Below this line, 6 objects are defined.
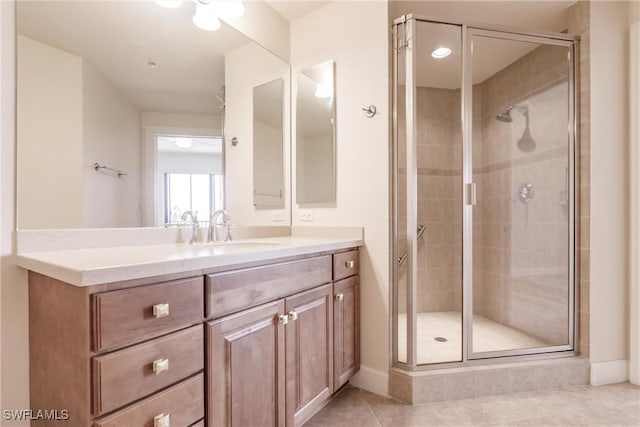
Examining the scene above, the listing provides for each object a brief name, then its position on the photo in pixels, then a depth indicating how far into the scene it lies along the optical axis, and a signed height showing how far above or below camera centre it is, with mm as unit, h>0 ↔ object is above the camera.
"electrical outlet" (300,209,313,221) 2145 -18
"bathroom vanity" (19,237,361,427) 763 -375
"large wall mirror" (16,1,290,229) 1118 +446
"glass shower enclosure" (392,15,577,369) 1827 +130
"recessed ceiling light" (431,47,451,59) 1983 +1013
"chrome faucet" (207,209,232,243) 1725 -63
